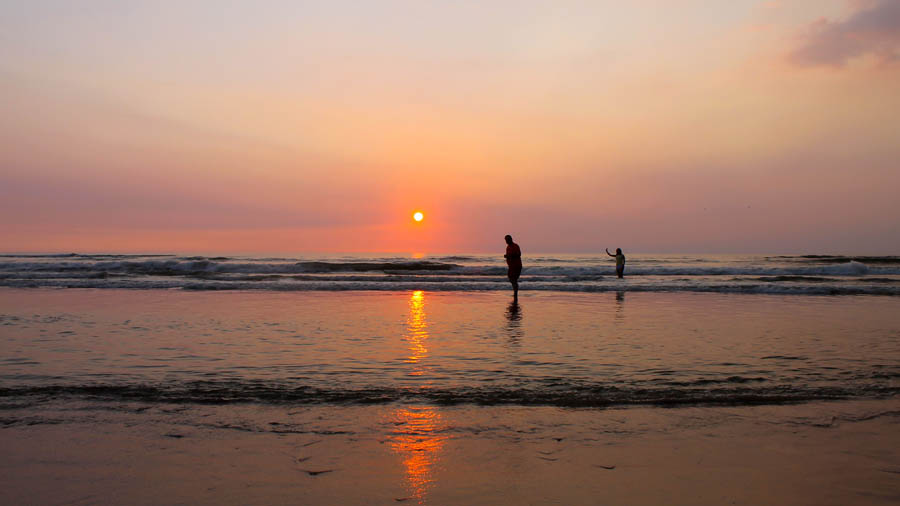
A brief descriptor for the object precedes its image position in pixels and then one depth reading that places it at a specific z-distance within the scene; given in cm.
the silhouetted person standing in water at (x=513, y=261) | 1889
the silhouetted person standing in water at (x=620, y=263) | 2958
